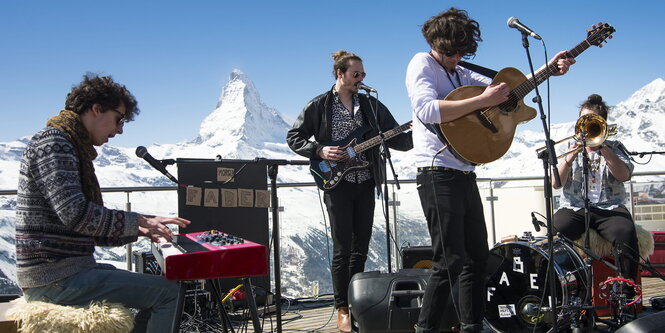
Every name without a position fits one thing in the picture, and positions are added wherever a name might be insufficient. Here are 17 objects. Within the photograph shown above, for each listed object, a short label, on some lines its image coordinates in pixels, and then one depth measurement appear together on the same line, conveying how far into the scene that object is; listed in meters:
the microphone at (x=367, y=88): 3.58
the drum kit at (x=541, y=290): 3.10
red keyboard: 2.08
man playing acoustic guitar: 2.47
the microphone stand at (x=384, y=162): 3.47
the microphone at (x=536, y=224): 3.45
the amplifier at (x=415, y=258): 4.48
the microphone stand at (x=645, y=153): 4.25
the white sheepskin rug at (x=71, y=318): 2.02
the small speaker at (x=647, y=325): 1.63
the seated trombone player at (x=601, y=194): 3.64
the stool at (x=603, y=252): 3.76
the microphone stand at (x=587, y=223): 3.15
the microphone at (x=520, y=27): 2.44
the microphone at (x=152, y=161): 2.90
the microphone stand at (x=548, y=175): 2.40
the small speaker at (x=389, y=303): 3.09
